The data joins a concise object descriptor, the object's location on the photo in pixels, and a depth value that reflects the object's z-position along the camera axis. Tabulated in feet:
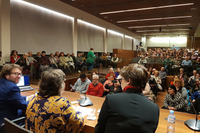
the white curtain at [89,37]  32.76
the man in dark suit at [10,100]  5.84
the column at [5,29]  18.52
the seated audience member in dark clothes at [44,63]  17.74
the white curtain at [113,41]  44.20
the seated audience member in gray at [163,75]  22.00
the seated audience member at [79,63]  23.09
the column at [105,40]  41.85
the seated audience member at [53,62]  19.15
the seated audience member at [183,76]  20.25
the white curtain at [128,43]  56.70
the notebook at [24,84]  9.93
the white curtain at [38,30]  20.66
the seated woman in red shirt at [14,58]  17.95
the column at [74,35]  30.48
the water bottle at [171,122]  5.16
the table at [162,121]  5.16
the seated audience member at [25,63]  16.12
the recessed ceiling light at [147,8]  22.83
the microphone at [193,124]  5.18
